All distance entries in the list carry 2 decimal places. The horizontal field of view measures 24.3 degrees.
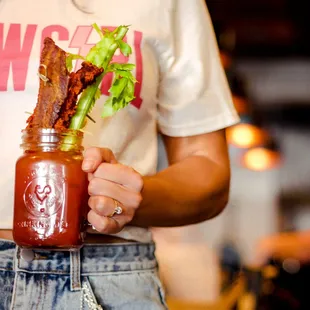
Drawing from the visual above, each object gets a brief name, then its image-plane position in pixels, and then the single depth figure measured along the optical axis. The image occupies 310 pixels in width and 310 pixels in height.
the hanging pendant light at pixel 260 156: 6.29
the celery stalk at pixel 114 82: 1.07
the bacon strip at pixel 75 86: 1.05
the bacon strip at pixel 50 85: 1.05
